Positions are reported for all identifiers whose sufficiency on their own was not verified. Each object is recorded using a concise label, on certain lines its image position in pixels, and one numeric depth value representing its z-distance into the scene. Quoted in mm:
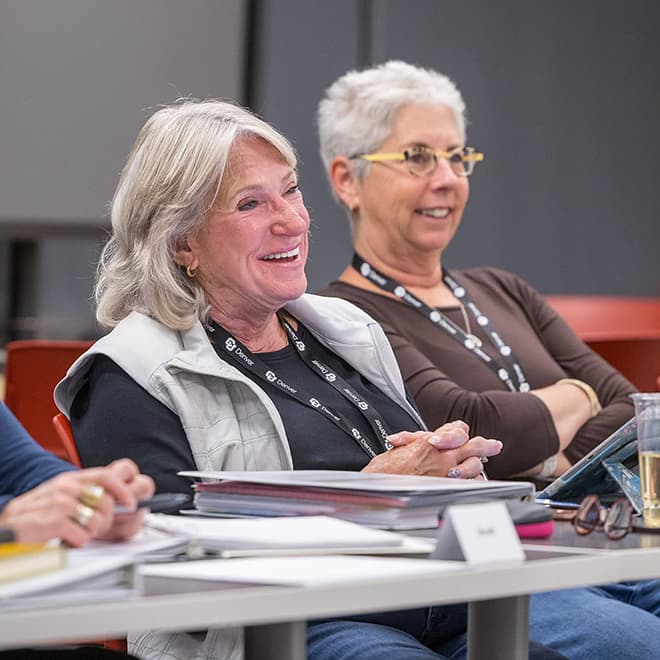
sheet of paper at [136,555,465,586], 3534
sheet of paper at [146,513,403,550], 3631
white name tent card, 3598
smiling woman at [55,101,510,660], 3994
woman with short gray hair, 4514
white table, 3456
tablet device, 3868
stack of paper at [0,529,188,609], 3462
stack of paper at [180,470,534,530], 3743
